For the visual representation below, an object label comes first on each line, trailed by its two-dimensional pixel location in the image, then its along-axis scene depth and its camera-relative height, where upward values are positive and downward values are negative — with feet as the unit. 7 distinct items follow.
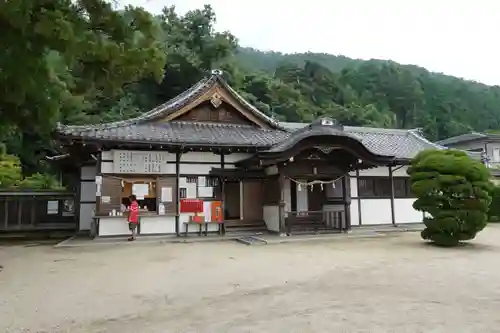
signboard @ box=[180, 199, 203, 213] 45.34 -0.11
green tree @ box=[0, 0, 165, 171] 18.31 +7.96
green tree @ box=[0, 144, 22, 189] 63.93 +6.15
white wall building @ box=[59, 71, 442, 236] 43.24 +3.84
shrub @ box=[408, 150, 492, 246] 34.24 +0.48
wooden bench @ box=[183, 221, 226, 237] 45.41 -2.52
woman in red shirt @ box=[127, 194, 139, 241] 41.29 -1.18
